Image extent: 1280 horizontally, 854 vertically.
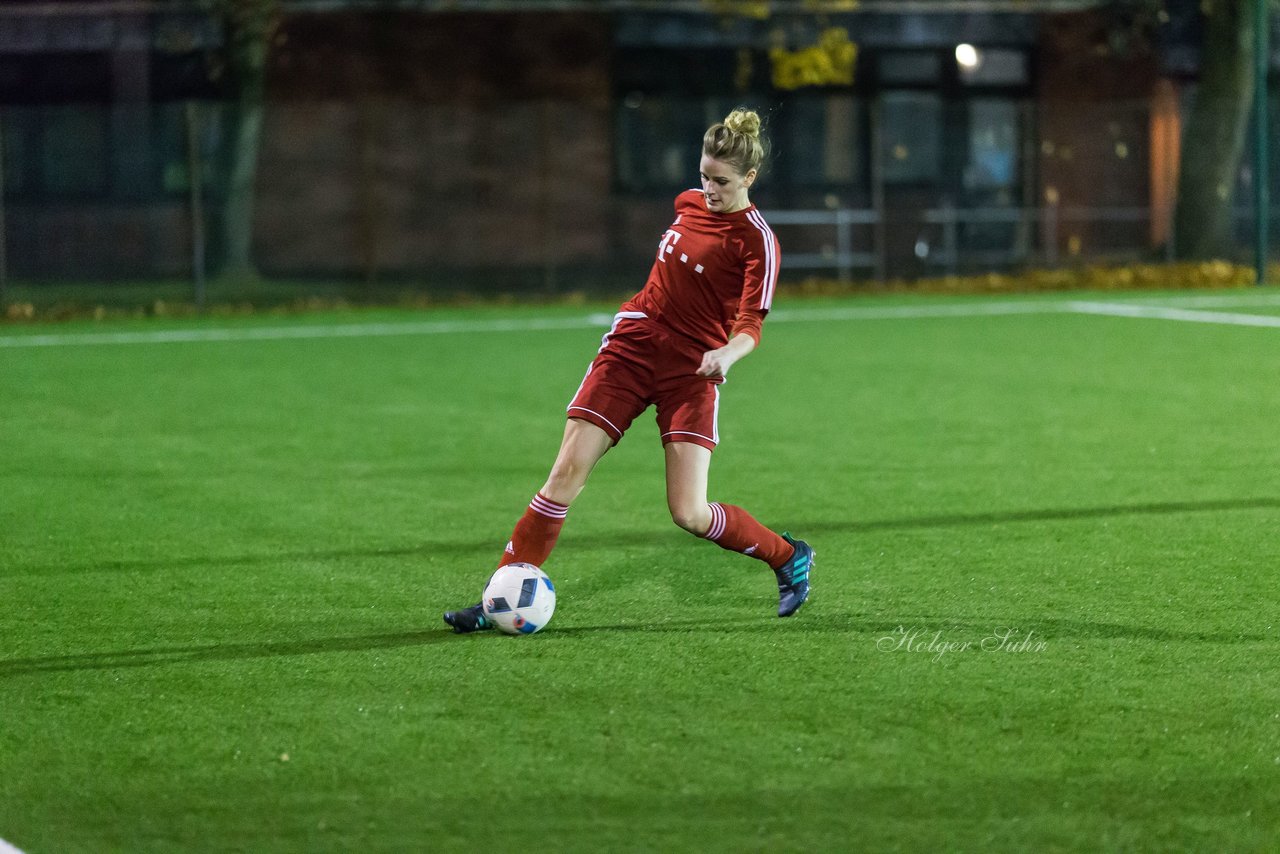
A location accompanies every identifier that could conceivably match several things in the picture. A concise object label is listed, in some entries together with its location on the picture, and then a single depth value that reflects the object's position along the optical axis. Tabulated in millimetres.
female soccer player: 11586
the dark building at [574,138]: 51656
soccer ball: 11453
